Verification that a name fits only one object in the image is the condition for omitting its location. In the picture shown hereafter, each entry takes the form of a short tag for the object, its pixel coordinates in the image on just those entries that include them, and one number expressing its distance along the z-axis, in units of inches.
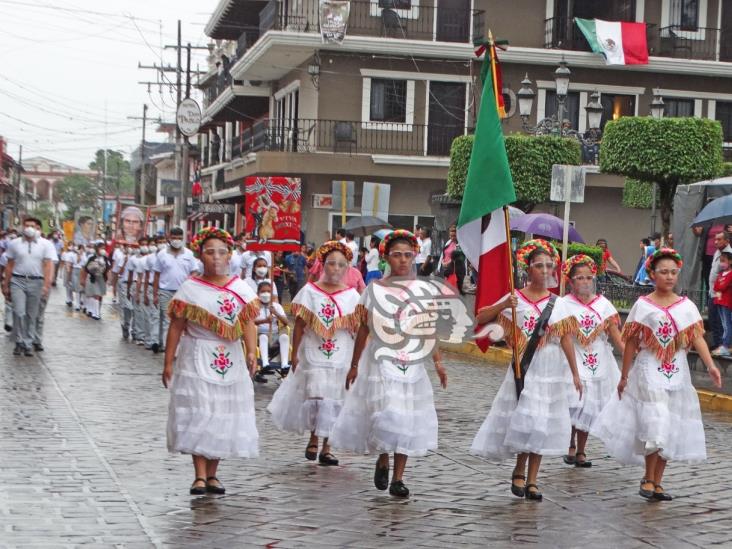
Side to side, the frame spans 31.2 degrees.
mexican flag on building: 1473.9
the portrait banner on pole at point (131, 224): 1638.8
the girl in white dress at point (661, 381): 353.4
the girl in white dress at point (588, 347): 410.0
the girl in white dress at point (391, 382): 343.6
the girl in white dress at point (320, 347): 413.4
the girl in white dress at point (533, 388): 345.7
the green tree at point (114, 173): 5906.5
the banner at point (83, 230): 1753.2
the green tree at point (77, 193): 5383.9
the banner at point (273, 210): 717.9
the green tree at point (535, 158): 1206.3
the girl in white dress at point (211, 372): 337.1
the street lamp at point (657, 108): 1091.9
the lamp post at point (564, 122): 965.2
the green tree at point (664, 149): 1022.4
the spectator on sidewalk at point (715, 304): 714.2
